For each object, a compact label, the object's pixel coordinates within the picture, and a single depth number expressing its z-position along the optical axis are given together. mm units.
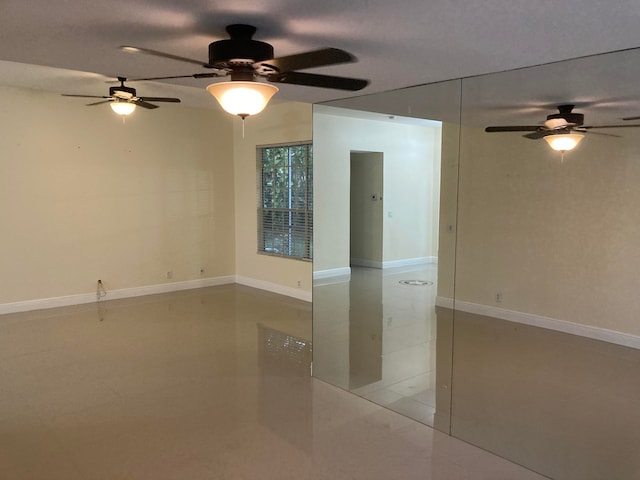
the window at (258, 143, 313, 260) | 7113
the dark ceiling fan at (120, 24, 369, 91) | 2184
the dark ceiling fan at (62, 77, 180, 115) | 4820
